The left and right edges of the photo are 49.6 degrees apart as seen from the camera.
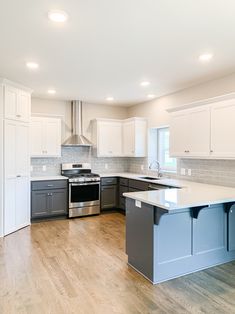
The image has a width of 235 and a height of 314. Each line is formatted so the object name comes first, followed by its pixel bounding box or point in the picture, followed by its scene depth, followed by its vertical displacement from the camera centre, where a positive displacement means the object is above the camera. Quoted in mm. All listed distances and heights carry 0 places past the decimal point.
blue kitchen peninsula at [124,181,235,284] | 2711 -876
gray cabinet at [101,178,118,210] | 5738 -841
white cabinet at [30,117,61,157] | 5316 +405
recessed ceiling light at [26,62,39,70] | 3512 +1279
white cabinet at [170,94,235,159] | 3559 +411
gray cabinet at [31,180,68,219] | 4988 -873
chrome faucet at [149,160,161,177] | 5572 -224
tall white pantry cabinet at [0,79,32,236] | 4191 -24
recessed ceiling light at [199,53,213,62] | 3162 +1271
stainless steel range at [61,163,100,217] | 5336 -818
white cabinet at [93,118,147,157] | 5871 +452
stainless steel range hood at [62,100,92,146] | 5883 +772
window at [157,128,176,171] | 5683 +189
